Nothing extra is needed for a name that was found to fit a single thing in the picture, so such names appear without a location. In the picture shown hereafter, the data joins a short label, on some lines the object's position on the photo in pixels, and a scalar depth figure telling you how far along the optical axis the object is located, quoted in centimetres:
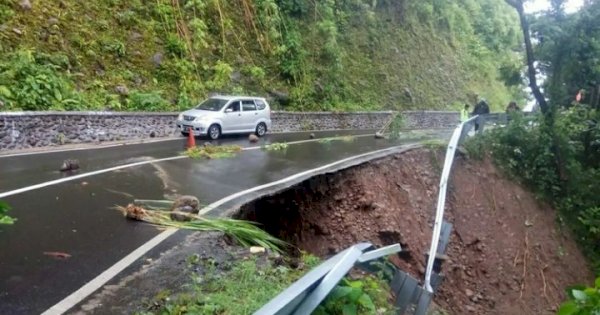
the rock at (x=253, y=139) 1898
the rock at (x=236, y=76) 2511
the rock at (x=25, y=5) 1948
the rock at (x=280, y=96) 2659
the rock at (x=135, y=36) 2255
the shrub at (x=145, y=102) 1971
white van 1883
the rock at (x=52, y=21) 2000
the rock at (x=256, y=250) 625
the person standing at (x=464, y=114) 2341
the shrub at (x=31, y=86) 1595
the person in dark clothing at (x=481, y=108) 2233
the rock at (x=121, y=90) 1992
